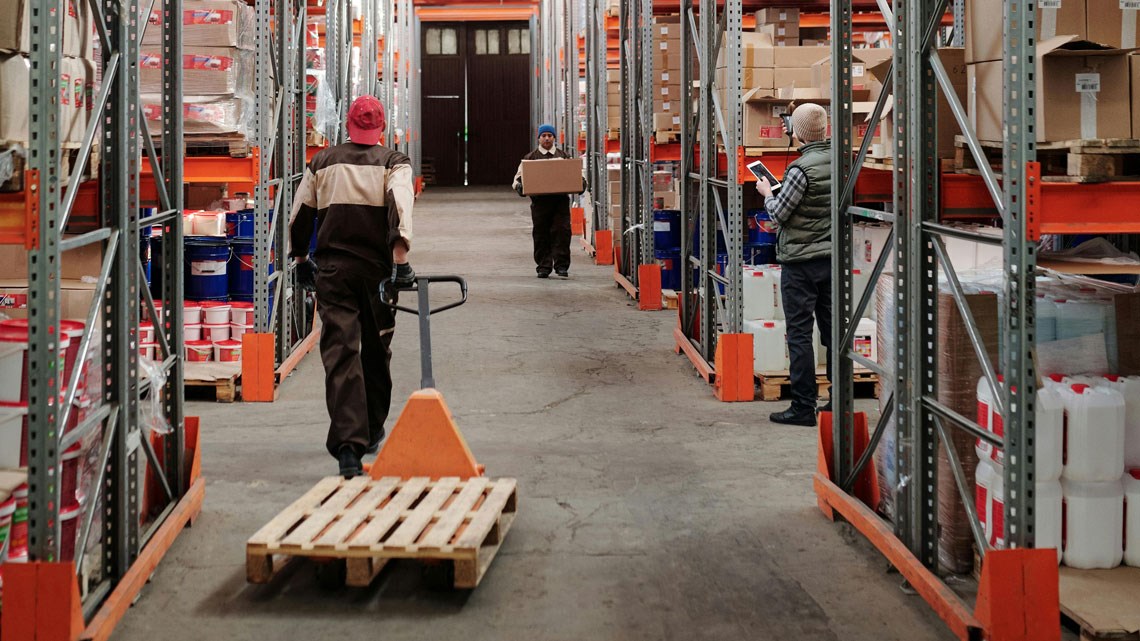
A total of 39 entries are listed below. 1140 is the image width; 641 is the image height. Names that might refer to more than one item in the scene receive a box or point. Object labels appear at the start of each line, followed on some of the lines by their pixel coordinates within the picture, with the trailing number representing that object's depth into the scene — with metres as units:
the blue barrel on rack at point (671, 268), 13.49
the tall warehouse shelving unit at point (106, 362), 3.84
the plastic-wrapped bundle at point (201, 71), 8.00
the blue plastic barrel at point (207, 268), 8.88
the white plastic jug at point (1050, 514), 4.63
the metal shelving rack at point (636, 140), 12.06
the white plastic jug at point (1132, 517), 4.64
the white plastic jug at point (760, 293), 9.03
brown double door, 38.31
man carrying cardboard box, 15.84
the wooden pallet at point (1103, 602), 4.08
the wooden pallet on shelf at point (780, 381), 8.67
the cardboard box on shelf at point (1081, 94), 4.25
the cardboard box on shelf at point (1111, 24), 4.38
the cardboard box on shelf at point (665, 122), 11.91
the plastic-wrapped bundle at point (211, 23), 8.05
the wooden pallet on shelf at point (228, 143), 8.16
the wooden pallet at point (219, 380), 8.53
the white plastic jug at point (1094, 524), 4.61
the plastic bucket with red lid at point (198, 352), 8.95
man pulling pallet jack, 6.38
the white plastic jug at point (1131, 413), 4.68
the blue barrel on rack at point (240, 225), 9.14
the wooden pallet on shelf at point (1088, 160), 4.14
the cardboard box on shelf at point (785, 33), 10.95
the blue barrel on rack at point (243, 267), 9.05
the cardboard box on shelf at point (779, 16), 11.03
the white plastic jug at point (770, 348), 8.80
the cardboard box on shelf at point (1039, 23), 4.39
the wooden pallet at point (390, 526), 4.63
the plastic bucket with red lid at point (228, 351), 8.92
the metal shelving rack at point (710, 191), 8.61
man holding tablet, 7.64
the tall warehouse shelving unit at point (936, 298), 3.91
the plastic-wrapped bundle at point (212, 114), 7.97
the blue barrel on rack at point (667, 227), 13.16
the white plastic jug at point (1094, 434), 4.55
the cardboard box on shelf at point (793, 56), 9.50
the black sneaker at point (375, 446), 7.05
